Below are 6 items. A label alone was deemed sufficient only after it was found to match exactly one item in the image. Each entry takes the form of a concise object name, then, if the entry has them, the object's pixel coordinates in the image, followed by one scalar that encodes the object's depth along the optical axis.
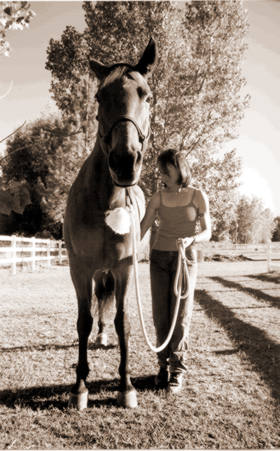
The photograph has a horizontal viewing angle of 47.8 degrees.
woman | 2.89
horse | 1.97
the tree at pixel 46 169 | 14.02
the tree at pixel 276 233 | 73.12
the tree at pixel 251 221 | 56.94
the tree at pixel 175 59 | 13.07
